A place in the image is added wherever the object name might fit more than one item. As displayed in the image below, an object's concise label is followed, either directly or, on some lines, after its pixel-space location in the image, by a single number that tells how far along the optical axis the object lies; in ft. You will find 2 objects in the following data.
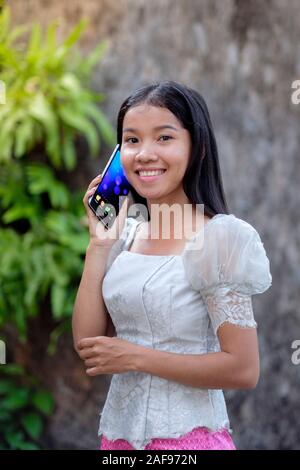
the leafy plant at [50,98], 18.21
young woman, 11.90
